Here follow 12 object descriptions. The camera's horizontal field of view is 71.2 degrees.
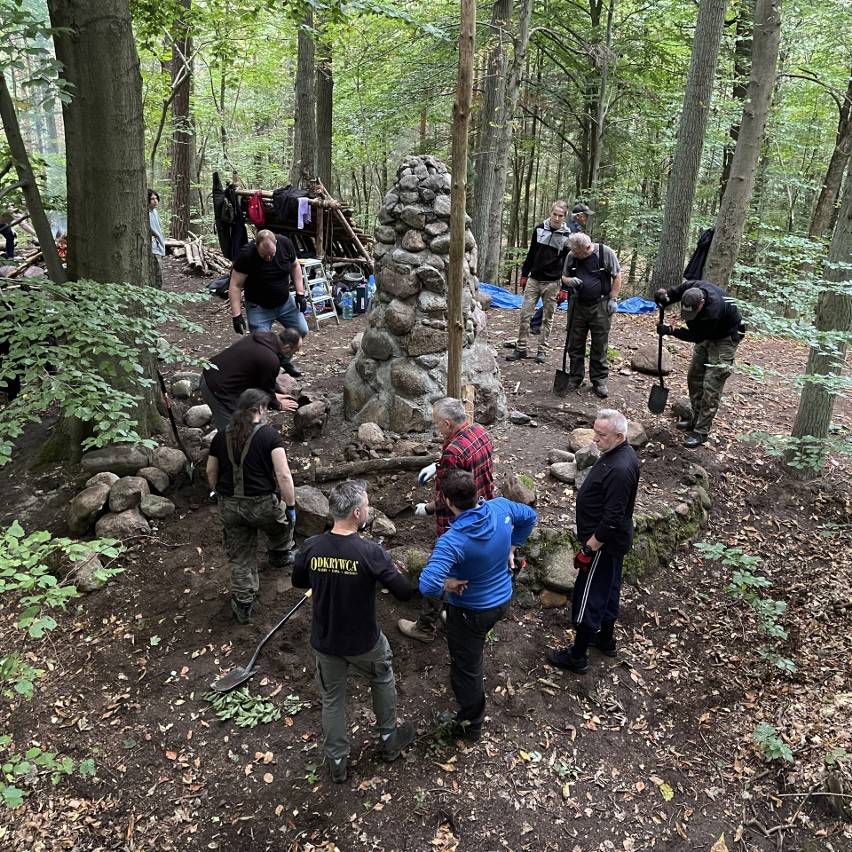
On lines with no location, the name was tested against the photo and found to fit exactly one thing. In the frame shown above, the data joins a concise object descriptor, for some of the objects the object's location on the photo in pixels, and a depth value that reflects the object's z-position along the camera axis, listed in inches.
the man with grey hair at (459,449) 150.7
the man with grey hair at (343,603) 122.1
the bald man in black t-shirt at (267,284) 249.1
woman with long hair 160.7
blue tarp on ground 434.0
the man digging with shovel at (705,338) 229.6
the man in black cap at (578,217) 319.0
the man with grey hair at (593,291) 267.1
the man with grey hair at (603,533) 148.0
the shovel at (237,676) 158.7
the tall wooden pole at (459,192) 155.6
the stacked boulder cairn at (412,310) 240.5
